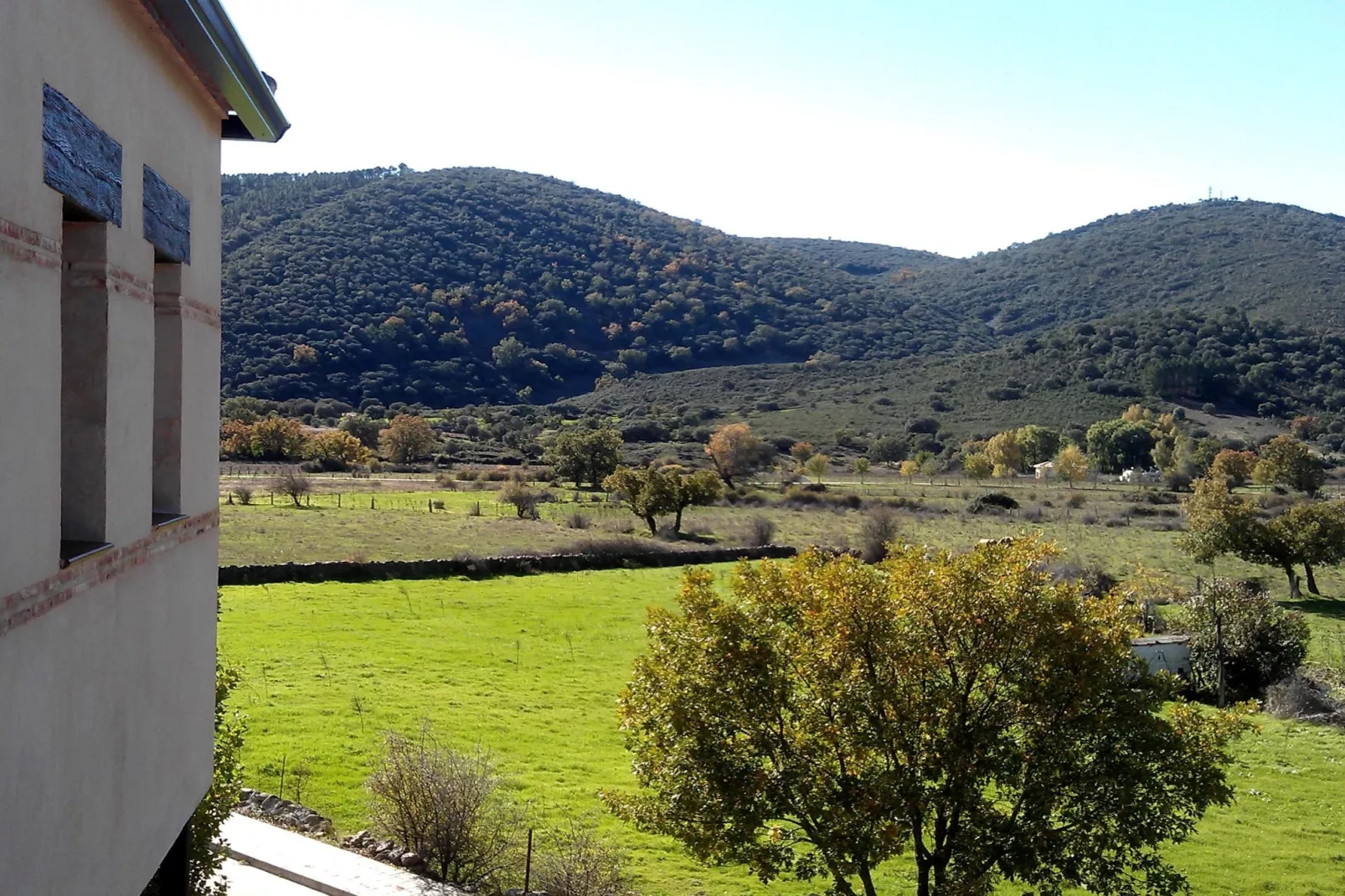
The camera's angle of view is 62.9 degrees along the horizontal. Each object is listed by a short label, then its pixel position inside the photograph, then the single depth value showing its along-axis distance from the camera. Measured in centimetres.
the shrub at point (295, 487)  5200
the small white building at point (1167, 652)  2788
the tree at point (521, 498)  5444
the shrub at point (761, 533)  4894
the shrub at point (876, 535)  4525
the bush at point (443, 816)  1458
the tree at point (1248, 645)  2798
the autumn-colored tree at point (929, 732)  1091
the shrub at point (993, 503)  6212
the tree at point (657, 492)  5203
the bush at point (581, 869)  1369
